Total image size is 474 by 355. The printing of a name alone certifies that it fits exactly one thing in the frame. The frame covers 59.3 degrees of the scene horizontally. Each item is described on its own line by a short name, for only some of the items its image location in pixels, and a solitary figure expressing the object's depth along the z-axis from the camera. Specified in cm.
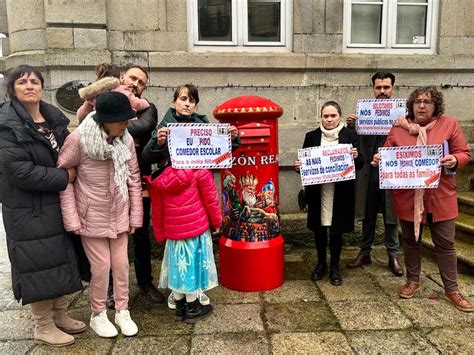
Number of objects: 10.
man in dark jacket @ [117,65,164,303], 351
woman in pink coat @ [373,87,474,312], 345
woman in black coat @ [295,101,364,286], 380
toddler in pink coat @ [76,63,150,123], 319
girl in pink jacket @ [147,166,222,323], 328
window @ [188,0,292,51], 529
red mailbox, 373
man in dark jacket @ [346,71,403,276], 421
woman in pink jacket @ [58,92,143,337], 293
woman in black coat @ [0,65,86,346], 278
